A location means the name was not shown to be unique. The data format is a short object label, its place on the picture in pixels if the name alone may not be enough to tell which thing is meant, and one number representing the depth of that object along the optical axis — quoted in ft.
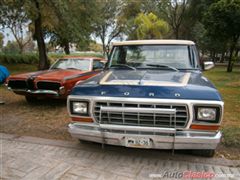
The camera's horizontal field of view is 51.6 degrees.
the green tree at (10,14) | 38.86
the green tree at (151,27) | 99.81
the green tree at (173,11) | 98.92
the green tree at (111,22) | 123.54
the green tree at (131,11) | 126.33
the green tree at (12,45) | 222.69
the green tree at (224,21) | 53.98
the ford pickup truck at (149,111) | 10.92
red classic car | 21.60
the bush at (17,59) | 78.69
